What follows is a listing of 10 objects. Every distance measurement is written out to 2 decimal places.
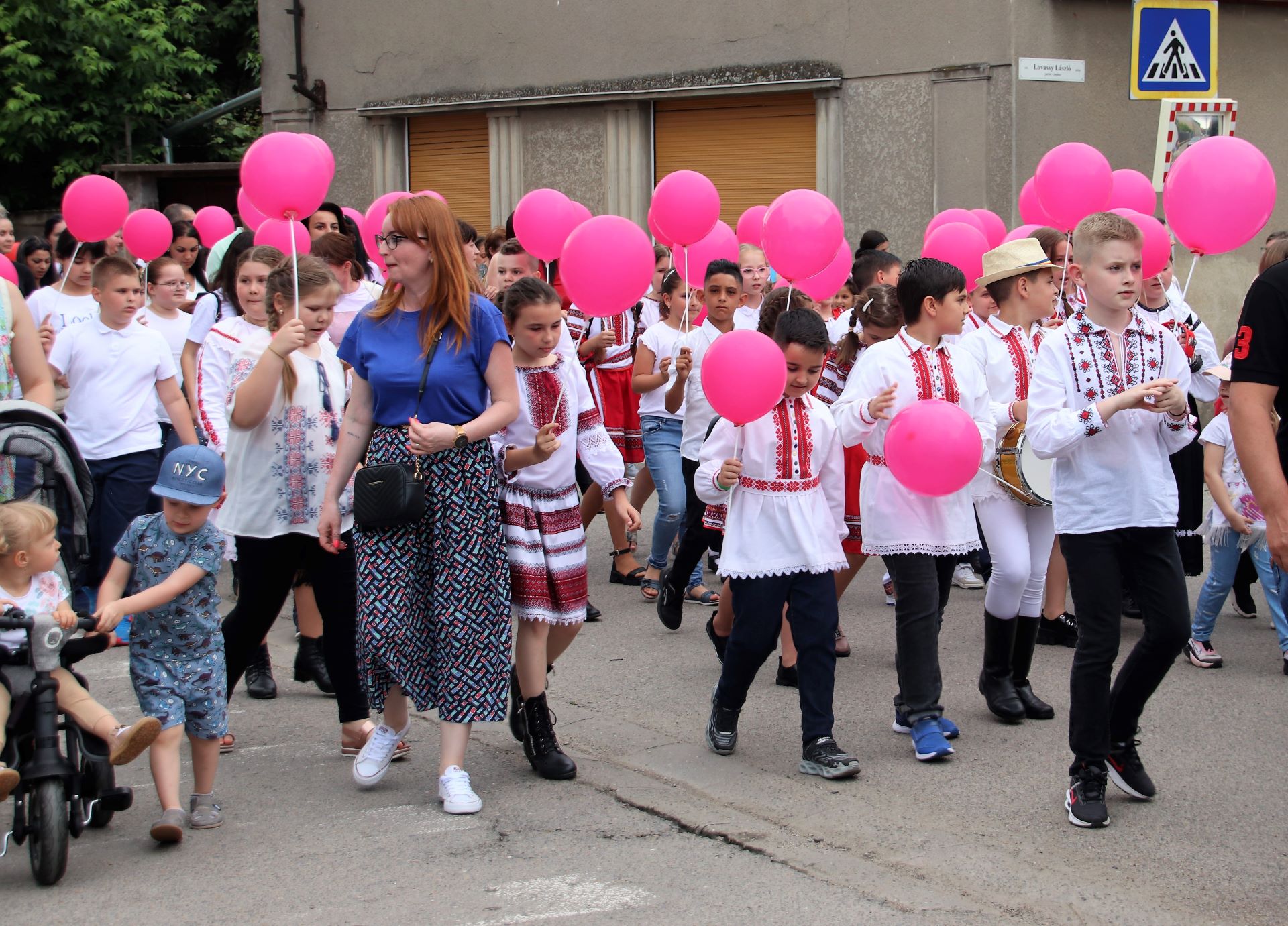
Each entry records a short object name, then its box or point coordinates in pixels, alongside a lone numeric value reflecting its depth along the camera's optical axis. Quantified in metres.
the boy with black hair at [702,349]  7.79
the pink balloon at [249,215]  9.38
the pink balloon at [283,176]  6.21
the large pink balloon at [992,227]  9.40
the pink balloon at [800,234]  6.66
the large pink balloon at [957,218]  9.20
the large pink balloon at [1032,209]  9.23
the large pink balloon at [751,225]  10.36
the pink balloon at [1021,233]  8.20
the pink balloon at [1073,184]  7.62
